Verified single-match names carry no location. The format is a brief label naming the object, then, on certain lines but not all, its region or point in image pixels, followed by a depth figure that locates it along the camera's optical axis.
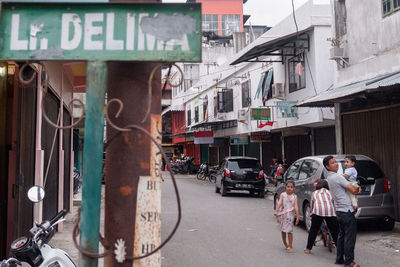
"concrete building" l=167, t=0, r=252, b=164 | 38.44
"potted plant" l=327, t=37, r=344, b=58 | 13.15
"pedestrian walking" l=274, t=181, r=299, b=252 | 7.64
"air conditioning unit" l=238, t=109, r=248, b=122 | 24.34
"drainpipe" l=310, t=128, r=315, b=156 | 18.43
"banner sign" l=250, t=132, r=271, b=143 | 23.17
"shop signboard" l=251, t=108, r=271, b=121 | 18.77
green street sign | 2.14
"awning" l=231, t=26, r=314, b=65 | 16.67
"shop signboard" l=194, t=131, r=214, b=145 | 30.56
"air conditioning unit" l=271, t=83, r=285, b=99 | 18.80
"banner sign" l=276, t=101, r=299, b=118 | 17.19
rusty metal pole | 2.20
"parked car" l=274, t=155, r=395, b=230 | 8.91
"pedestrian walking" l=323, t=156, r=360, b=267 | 6.20
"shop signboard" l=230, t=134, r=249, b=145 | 26.75
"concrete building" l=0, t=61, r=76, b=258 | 6.02
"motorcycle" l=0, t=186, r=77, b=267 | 3.65
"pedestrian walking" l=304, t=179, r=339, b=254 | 7.15
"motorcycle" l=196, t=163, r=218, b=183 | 25.83
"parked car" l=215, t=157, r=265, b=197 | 16.97
